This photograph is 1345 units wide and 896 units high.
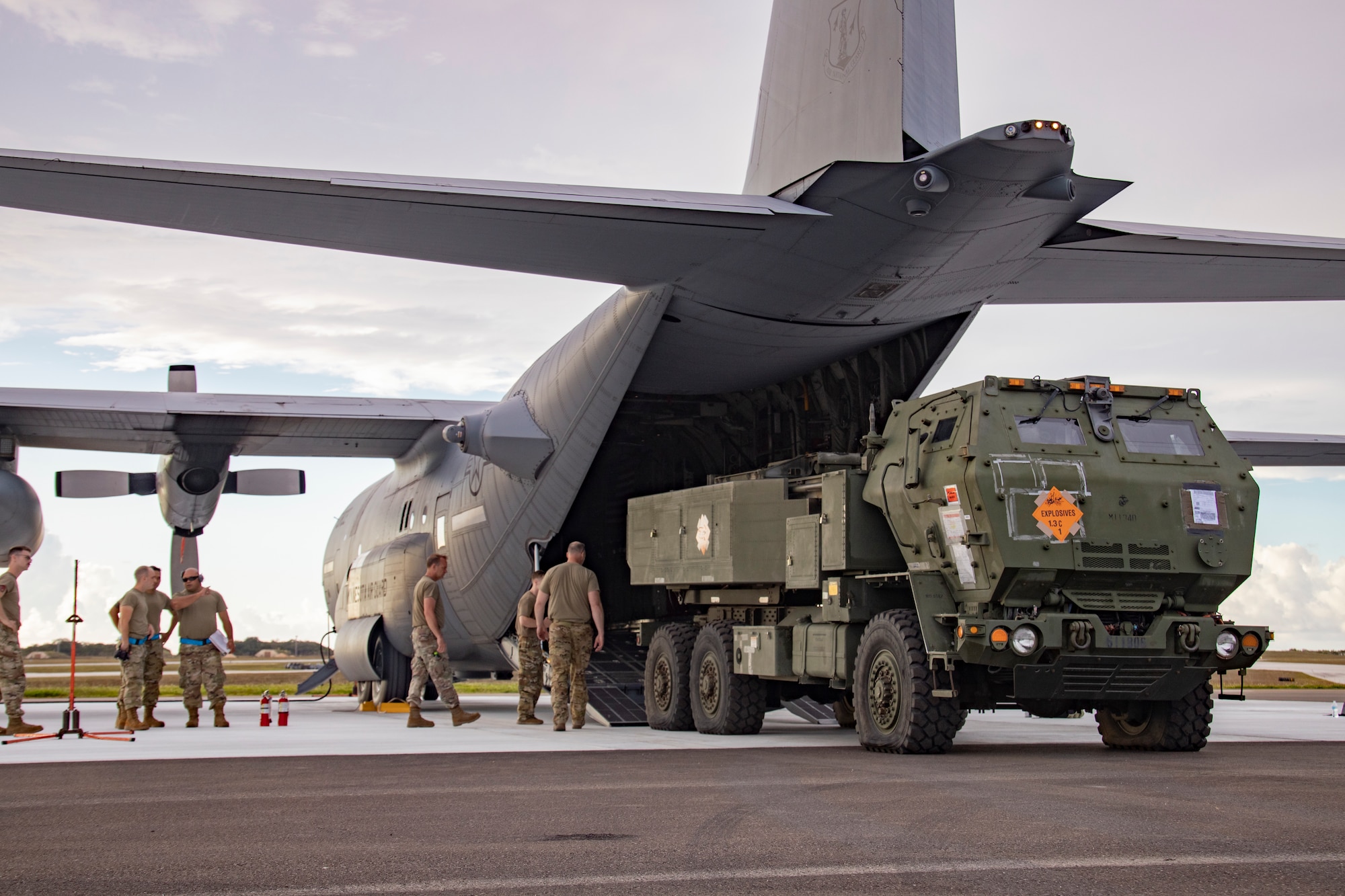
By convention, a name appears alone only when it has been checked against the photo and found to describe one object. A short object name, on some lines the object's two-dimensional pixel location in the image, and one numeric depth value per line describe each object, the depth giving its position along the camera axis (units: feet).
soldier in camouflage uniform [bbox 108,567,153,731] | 42.42
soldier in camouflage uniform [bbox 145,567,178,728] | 44.04
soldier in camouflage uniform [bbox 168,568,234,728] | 44.60
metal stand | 36.51
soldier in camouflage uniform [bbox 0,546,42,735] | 37.65
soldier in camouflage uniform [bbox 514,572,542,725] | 44.37
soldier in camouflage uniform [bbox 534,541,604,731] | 39.99
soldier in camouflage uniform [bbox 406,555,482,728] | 42.32
